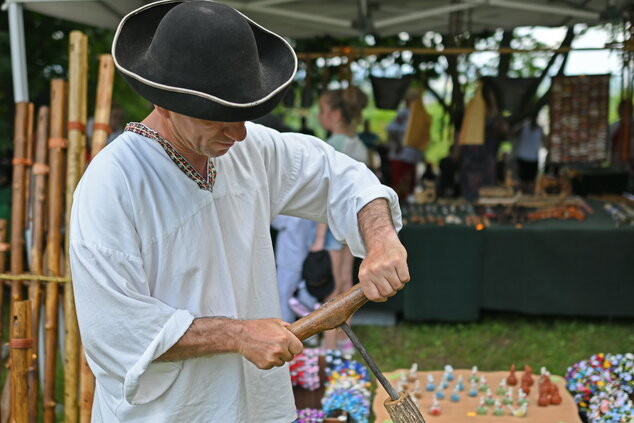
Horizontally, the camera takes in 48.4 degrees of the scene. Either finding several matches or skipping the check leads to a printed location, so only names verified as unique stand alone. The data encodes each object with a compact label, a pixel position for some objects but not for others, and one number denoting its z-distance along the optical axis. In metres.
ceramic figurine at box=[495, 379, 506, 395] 3.83
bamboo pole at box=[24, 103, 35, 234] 3.15
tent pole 3.56
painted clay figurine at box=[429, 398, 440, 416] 3.62
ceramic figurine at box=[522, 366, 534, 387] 3.88
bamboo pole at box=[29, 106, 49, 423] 3.07
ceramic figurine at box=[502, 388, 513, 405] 3.69
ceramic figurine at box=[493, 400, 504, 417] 3.58
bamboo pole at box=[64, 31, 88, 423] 2.98
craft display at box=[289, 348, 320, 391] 3.57
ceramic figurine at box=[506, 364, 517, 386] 3.96
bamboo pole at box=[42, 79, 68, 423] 3.03
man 1.50
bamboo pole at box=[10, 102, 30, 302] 3.11
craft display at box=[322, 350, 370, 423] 3.51
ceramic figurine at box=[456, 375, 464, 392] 3.92
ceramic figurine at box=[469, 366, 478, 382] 3.95
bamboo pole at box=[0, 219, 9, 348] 3.09
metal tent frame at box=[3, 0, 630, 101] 5.17
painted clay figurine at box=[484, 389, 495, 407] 3.68
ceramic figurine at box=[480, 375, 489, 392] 3.86
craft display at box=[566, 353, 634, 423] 3.24
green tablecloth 5.25
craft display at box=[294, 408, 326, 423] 3.24
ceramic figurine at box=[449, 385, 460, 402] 3.77
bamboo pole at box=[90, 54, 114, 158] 2.98
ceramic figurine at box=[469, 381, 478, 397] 3.82
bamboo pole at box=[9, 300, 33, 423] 2.54
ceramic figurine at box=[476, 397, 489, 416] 3.59
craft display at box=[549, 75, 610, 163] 6.84
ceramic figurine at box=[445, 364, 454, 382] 4.04
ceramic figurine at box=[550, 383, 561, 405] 3.64
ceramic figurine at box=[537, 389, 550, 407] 3.63
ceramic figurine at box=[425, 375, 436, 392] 3.90
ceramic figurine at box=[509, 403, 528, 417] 3.55
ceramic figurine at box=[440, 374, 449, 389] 3.94
